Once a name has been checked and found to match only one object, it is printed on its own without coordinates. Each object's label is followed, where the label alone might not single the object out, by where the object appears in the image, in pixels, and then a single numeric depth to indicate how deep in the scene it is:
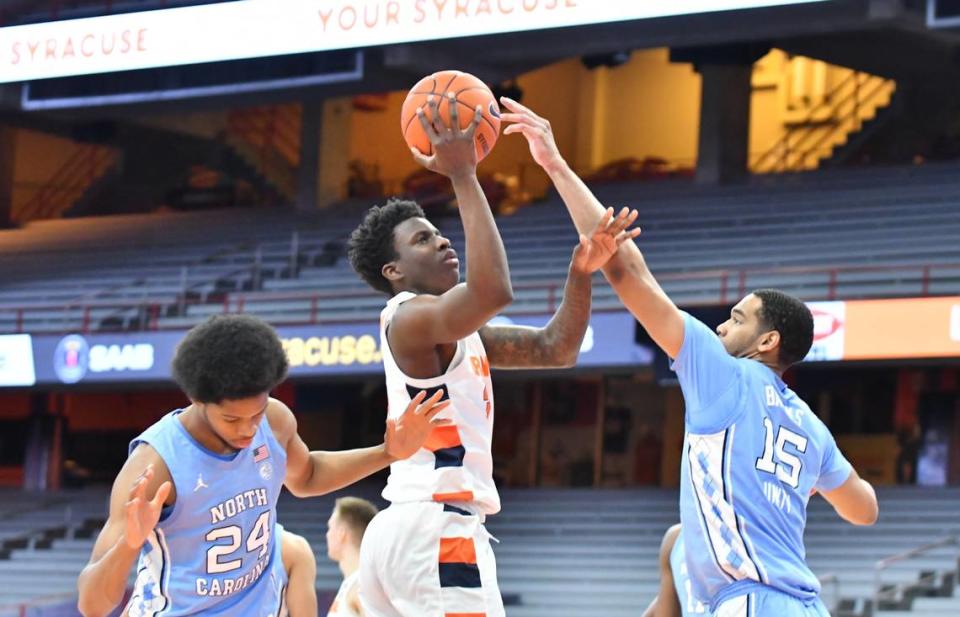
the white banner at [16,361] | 23.02
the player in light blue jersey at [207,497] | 4.69
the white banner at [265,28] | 20.57
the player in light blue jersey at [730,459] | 5.62
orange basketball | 5.94
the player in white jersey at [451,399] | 5.41
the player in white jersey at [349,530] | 8.85
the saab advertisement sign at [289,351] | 19.69
